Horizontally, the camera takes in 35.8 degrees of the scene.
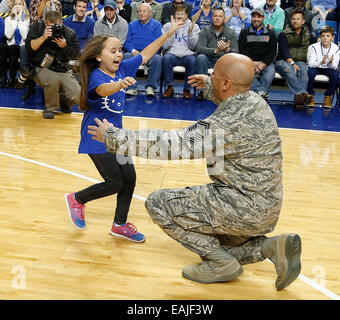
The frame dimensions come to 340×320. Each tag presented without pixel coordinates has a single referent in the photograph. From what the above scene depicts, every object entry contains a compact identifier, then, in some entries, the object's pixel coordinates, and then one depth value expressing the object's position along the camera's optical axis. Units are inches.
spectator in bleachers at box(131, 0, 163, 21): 412.5
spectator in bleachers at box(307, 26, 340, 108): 365.4
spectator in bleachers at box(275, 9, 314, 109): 362.9
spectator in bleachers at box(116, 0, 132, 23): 416.2
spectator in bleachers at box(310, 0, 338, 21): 416.6
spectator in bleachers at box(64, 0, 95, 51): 384.8
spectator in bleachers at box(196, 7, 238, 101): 371.6
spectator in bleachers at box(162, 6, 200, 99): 374.0
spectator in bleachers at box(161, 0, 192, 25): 407.2
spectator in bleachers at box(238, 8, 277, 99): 366.0
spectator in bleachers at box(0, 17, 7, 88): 382.0
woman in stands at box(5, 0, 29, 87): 385.1
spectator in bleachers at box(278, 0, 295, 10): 431.5
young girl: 153.9
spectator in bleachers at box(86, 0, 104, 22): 426.6
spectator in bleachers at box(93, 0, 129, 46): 383.6
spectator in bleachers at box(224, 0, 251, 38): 408.2
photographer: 315.9
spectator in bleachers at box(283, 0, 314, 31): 407.8
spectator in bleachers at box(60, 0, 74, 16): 428.8
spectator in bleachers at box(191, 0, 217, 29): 406.3
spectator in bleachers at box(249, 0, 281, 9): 423.1
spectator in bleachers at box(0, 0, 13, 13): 427.5
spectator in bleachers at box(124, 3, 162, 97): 386.9
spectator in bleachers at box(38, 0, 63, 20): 372.2
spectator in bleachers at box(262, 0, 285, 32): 398.6
